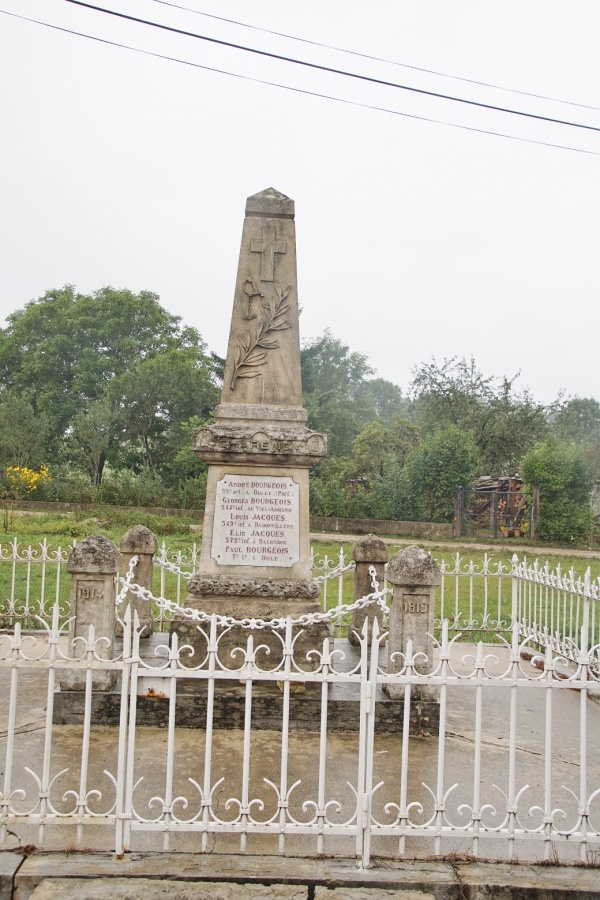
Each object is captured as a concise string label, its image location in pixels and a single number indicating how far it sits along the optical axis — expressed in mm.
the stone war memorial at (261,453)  6383
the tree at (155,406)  33594
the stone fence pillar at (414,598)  5770
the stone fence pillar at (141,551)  8008
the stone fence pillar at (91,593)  5754
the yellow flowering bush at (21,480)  27234
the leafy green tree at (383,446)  28938
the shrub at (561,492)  24141
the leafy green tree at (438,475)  25062
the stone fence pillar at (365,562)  8062
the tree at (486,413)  32688
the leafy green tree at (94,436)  31641
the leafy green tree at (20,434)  30141
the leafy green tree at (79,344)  39562
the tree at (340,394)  37156
